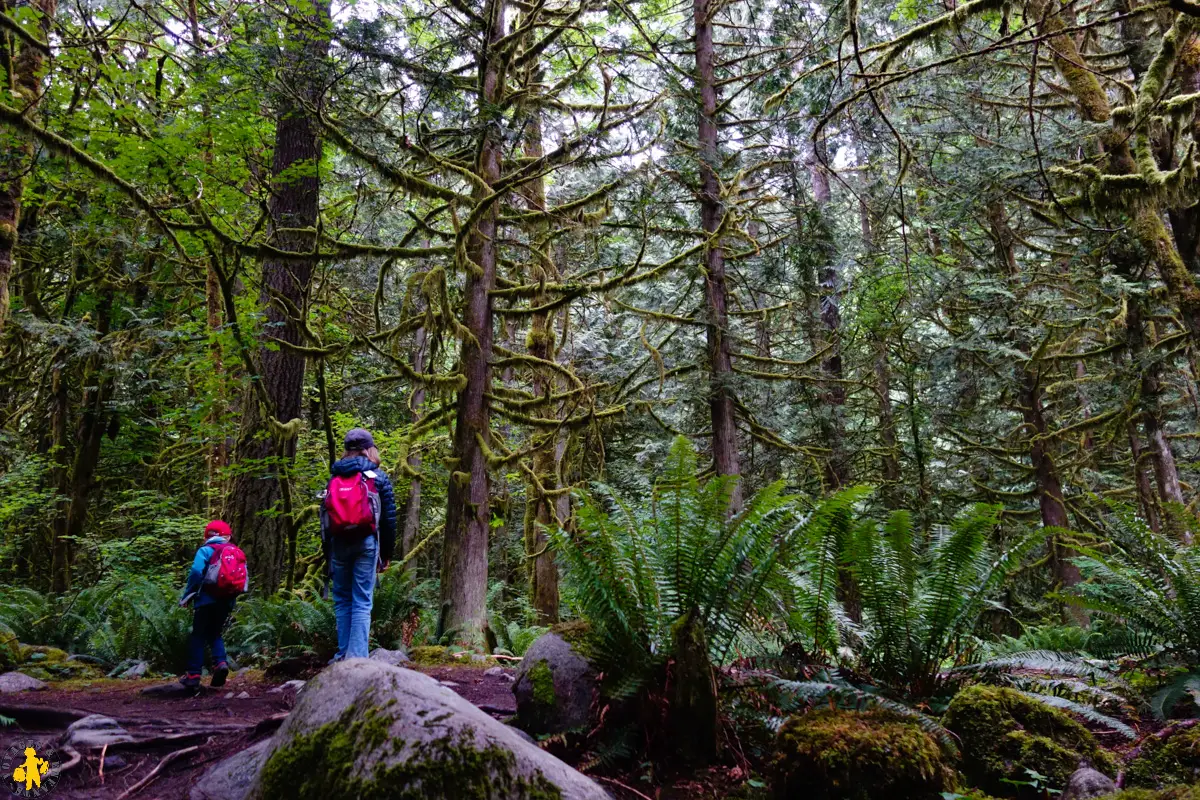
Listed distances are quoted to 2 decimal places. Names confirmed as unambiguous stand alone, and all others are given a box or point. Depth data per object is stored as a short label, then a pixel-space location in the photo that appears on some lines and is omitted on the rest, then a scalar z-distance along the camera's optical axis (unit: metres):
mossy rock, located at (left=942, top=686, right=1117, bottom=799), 2.65
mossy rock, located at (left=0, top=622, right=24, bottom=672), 6.30
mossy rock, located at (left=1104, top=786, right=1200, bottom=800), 2.01
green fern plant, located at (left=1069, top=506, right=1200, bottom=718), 3.72
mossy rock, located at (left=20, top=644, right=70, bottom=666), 6.74
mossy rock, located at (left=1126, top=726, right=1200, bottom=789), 2.59
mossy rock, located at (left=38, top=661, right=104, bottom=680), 6.28
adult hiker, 4.95
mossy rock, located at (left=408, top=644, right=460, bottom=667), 6.63
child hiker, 5.88
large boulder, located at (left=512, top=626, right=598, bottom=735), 3.29
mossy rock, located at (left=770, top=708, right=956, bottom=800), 2.42
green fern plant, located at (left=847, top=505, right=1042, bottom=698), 3.33
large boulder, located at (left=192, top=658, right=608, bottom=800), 2.13
